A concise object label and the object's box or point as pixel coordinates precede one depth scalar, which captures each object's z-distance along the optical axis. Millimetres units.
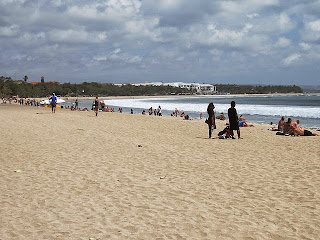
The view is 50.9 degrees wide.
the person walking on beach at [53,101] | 26772
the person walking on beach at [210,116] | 13594
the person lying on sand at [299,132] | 14961
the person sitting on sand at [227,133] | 13547
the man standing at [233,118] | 12888
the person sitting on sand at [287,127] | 15291
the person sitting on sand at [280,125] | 17967
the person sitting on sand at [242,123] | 20244
